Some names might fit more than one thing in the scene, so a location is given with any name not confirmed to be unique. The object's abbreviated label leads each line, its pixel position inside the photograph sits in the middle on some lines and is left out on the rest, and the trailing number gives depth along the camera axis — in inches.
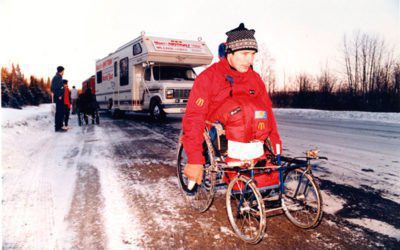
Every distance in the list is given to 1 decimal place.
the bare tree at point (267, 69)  1659.7
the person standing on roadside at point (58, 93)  425.1
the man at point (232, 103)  111.6
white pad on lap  110.0
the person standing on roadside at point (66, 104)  473.7
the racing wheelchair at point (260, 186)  103.0
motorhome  503.8
